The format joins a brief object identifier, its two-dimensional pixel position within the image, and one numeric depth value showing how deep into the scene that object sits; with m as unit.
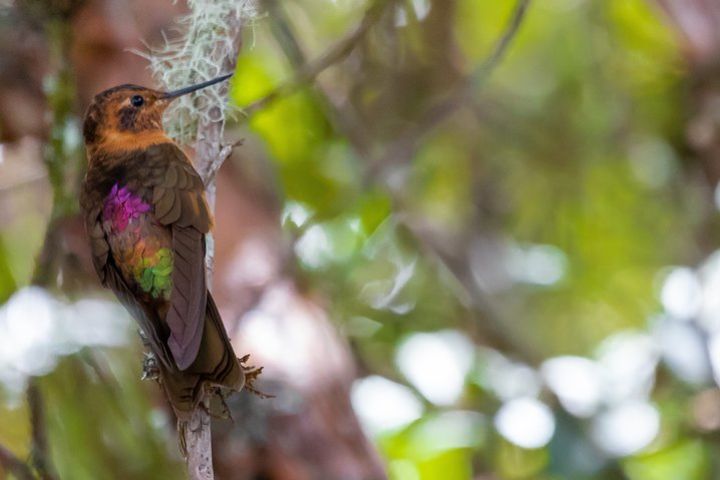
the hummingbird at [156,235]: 4.52
